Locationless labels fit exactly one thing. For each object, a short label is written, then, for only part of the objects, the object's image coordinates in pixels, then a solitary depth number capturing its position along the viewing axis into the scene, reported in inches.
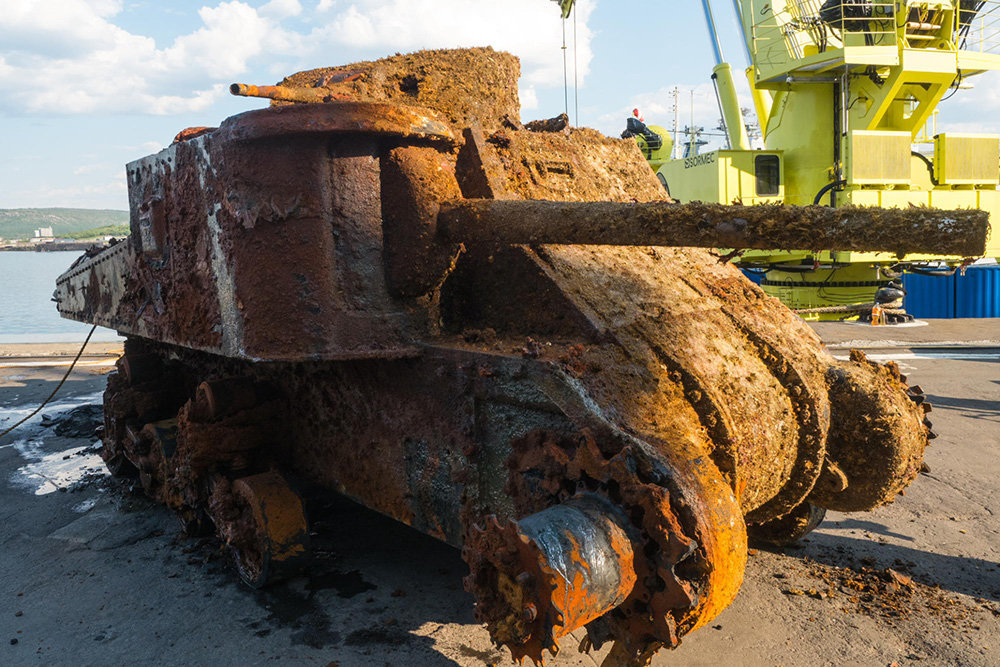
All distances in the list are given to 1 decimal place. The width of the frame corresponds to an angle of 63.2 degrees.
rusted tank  88.0
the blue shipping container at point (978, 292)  610.2
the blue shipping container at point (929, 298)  627.8
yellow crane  505.4
